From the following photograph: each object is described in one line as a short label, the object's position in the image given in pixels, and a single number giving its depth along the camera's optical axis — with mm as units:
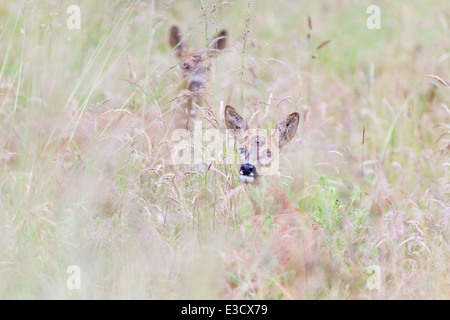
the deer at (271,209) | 8852
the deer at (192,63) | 10609
